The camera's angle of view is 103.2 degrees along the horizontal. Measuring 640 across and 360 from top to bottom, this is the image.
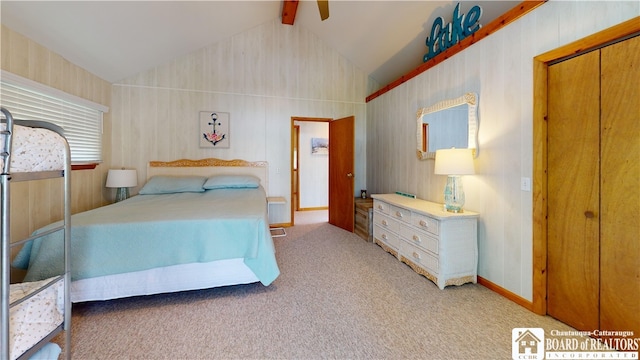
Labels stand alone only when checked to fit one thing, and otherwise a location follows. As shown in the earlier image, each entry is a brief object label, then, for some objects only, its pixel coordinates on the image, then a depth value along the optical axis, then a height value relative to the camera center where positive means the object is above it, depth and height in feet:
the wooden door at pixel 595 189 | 4.69 -0.21
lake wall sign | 8.00 +5.13
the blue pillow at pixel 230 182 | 12.16 -0.20
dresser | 7.33 -1.97
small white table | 13.15 -1.36
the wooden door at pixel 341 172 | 13.33 +0.34
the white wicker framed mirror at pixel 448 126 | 7.88 +1.87
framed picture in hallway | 20.15 +2.58
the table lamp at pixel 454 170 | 7.36 +0.25
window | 6.91 +2.24
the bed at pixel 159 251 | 5.95 -1.81
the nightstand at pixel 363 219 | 11.90 -1.99
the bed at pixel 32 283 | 3.15 -1.45
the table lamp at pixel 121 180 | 11.27 -0.11
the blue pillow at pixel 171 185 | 11.30 -0.33
